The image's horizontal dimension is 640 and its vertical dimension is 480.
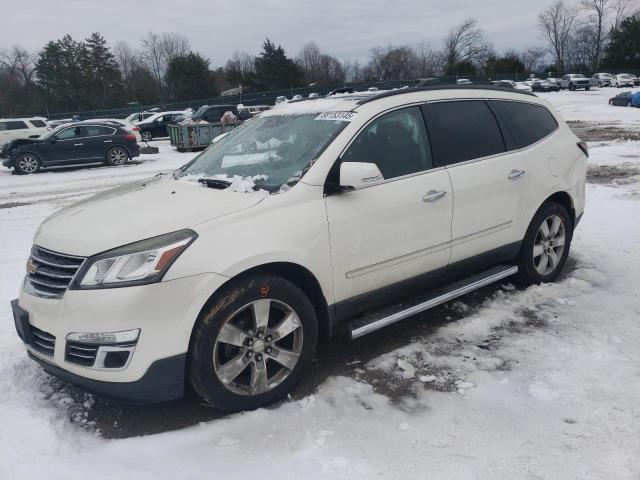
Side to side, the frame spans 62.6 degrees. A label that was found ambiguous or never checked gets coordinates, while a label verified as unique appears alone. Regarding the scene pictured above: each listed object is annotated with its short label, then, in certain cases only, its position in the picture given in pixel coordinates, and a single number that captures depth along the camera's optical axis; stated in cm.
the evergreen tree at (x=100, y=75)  6556
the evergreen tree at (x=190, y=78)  6531
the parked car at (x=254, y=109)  3415
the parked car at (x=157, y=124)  2970
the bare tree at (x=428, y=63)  9581
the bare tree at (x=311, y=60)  9912
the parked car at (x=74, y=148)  1680
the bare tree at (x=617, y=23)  8340
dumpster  2095
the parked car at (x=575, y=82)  5166
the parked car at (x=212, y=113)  2503
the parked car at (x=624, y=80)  5212
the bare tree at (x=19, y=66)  7938
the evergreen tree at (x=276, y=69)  6869
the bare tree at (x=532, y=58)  10290
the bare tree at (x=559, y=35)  9806
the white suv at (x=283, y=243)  273
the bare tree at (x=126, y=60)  9394
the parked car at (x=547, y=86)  5206
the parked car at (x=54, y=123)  3725
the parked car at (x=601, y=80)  5650
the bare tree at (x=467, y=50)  9138
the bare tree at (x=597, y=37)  9069
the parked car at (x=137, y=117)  3679
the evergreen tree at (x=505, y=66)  7850
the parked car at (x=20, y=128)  2305
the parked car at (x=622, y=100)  3084
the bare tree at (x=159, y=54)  9756
